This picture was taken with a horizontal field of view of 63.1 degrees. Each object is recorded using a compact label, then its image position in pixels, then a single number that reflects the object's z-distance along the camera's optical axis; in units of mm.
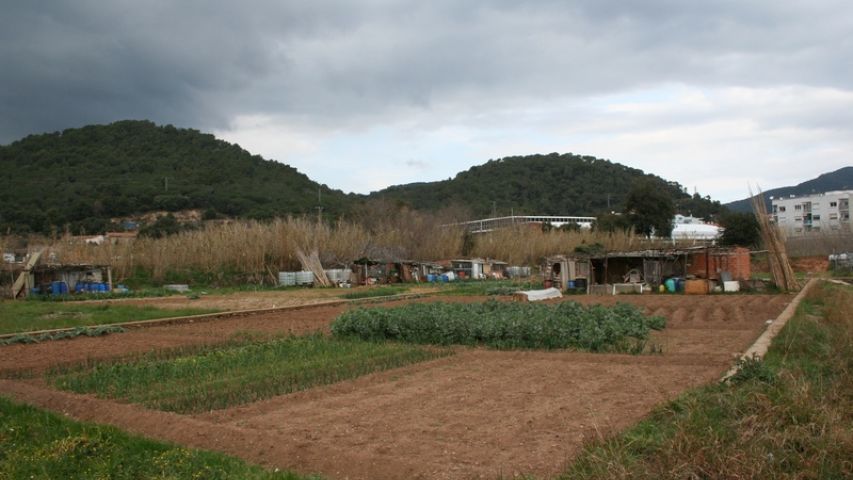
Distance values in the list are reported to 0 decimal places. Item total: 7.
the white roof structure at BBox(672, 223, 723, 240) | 71819
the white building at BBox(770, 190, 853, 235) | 91562
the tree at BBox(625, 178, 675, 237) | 59938
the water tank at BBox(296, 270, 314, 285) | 40094
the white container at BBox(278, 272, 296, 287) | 39906
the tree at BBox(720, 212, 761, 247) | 52438
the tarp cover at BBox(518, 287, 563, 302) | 25188
